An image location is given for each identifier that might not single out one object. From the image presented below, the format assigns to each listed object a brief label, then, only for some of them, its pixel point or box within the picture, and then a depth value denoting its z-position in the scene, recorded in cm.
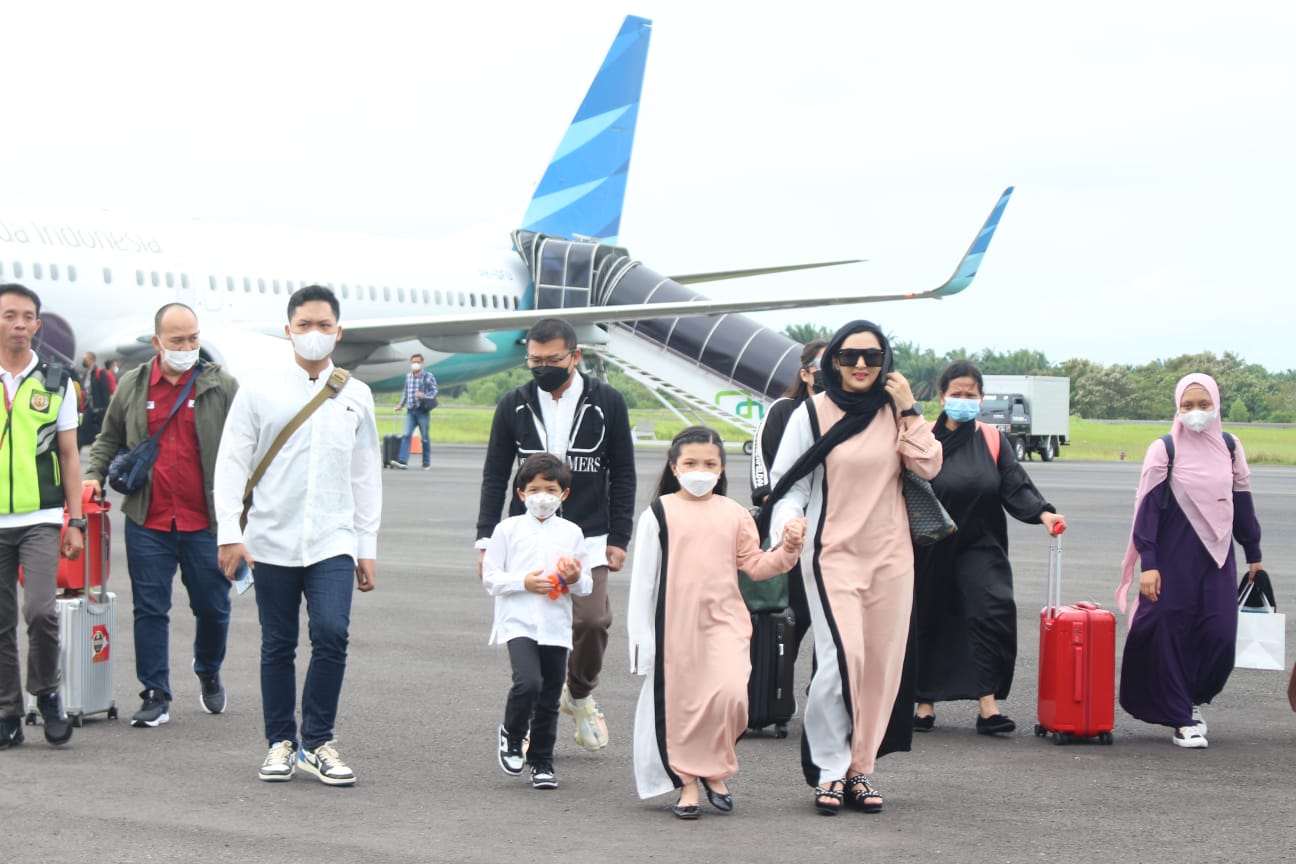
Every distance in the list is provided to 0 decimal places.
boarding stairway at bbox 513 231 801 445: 3191
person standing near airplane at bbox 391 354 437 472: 2575
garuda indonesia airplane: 2253
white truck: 3775
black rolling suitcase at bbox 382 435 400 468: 2658
